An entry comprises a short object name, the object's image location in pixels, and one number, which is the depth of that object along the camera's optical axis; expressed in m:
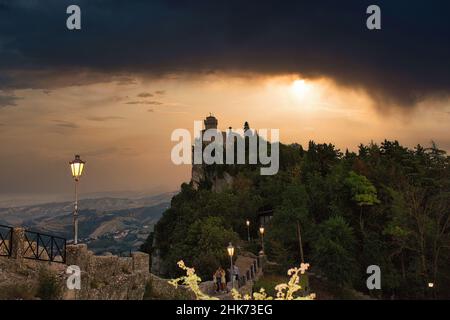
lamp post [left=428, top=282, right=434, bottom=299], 46.16
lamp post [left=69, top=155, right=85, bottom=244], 17.56
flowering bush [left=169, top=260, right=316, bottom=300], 9.80
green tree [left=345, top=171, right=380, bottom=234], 55.22
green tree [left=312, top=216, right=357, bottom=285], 48.28
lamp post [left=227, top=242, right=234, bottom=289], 29.06
